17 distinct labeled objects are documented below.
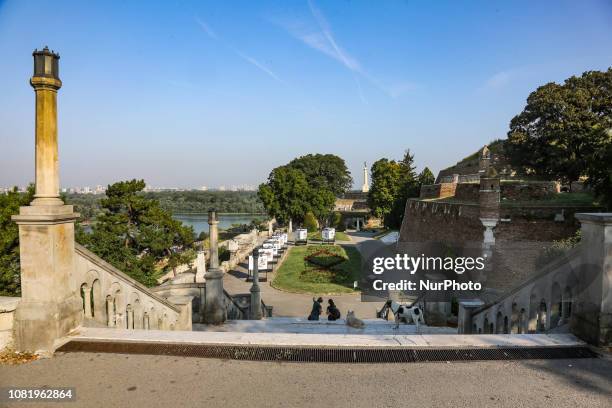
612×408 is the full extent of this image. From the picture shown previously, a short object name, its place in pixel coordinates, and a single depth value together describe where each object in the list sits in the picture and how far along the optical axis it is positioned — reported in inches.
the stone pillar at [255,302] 443.2
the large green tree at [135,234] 748.0
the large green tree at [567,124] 947.3
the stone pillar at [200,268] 569.3
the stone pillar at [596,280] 159.8
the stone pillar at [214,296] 310.8
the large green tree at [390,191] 1798.7
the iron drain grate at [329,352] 158.1
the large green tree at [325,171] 2701.8
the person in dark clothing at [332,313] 449.7
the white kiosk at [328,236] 1349.7
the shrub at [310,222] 1779.0
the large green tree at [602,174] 526.9
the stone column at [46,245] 164.4
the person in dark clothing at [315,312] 450.0
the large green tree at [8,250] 522.6
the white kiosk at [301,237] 1337.4
